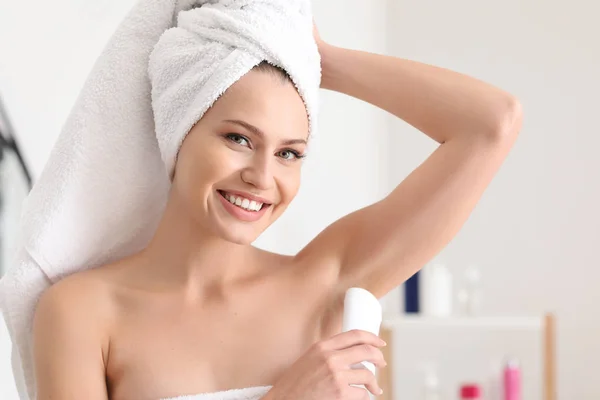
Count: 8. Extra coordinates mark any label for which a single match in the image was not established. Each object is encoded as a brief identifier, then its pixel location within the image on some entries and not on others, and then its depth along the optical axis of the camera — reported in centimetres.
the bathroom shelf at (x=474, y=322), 232
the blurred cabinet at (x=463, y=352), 230
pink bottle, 219
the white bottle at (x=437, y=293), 247
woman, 79
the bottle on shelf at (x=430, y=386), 226
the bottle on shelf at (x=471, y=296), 252
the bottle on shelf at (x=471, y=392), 202
